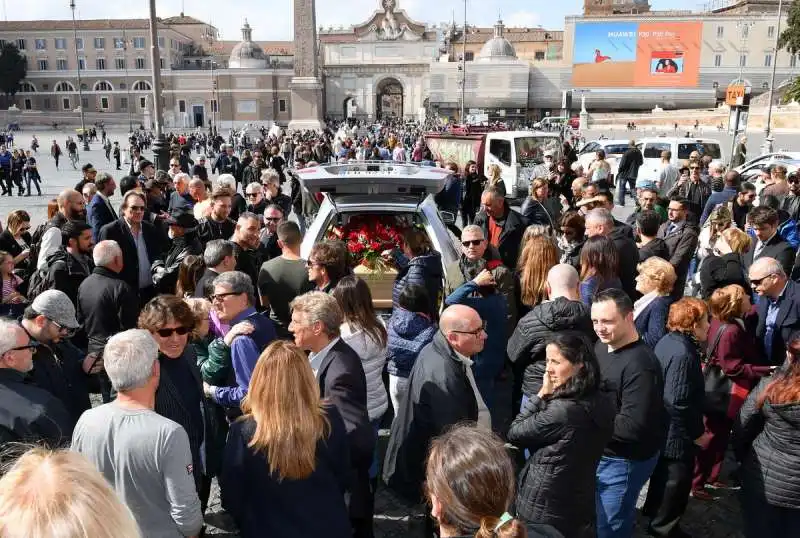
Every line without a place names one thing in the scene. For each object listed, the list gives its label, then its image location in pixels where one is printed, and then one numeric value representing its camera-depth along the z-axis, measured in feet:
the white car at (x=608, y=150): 65.26
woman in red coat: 13.75
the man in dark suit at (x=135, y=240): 20.01
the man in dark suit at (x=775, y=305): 15.55
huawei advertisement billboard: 248.93
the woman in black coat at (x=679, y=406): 11.87
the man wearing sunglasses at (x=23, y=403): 8.99
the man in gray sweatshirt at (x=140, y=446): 8.36
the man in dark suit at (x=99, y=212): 22.65
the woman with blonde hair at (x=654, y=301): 14.19
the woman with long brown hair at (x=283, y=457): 8.43
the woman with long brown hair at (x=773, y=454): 10.25
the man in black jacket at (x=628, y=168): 55.98
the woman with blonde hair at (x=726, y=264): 18.11
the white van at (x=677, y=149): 59.47
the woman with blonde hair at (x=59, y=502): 4.79
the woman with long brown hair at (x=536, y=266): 16.22
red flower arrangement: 19.57
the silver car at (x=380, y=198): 17.76
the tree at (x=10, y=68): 271.28
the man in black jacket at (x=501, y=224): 23.44
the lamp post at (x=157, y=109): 40.09
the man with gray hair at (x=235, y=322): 11.41
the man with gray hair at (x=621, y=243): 18.76
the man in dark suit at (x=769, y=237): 20.12
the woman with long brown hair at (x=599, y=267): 15.85
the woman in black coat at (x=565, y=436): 9.39
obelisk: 206.80
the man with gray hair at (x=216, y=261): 15.14
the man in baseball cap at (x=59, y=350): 11.19
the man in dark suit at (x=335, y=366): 10.30
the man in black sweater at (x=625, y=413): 10.74
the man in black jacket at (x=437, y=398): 10.28
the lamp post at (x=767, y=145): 86.94
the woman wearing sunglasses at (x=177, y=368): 10.46
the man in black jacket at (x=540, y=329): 12.17
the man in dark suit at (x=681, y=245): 21.21
